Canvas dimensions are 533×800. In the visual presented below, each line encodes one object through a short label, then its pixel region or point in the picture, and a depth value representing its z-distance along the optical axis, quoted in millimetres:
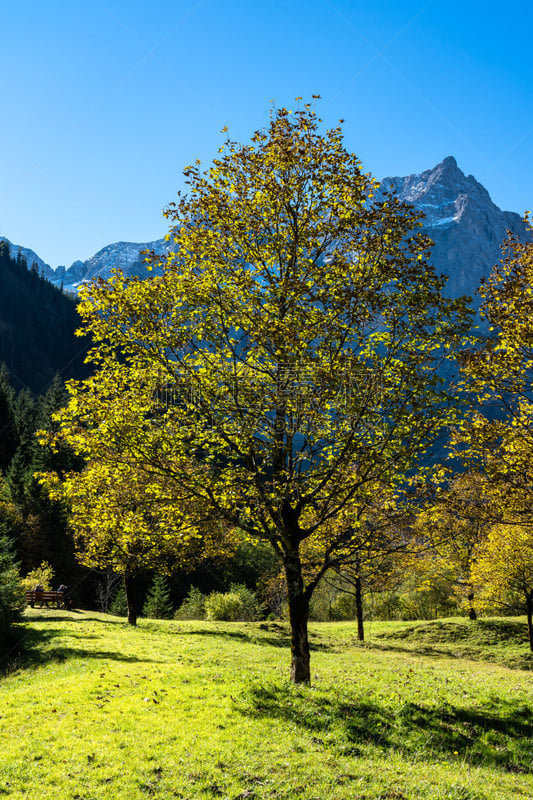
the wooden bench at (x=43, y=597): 36125
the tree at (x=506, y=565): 29781
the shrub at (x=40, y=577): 44072
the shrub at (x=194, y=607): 61469
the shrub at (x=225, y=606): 48688
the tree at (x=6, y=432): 83188
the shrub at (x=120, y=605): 61072
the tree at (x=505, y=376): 14211
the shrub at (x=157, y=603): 61188
